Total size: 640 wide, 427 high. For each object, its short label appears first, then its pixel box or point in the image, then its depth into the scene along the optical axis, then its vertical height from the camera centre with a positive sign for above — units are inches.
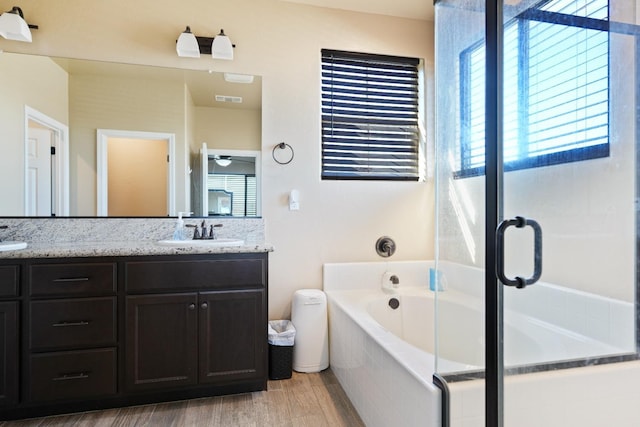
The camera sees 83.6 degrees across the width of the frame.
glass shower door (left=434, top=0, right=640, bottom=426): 45.5 +0.2
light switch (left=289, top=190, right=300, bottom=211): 103.6 +3.6
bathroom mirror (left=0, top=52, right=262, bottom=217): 88.0 +24.1
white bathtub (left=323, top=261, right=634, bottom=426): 48.3 -22.2
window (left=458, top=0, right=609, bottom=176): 46.4 +17.2
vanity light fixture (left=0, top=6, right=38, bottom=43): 83.0 +43.4
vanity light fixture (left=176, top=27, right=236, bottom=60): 92.6 +44.1
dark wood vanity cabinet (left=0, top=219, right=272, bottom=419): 71.0 -23.5
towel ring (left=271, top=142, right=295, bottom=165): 103.2 +17.7
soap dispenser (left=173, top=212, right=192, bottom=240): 93.6 -4.7
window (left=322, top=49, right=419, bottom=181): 108.9 +30.1
